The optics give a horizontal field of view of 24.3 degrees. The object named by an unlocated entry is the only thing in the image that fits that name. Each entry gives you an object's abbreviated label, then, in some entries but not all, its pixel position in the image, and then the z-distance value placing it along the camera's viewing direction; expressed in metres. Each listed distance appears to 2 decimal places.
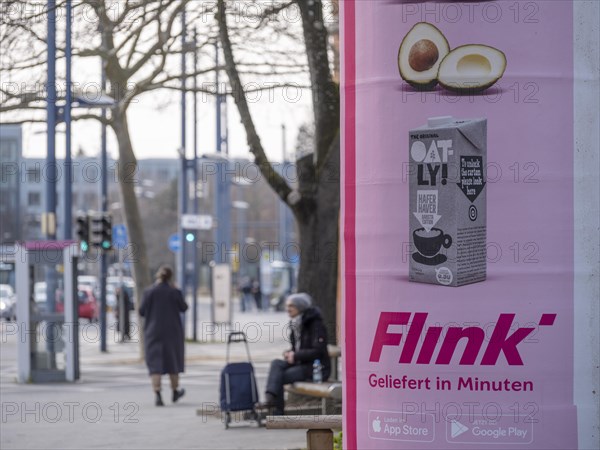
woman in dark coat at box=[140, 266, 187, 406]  16.94
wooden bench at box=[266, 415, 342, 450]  8.27
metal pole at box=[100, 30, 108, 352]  28.21
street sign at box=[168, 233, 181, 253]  40.16
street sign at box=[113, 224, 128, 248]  36.17
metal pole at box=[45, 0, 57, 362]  20.62
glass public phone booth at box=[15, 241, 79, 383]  20.11
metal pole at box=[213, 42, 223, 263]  21.97
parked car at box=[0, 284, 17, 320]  41.99
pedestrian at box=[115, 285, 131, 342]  35.19
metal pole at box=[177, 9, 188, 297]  31.59
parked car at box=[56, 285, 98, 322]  49.92
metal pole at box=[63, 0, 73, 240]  21.42
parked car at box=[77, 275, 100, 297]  56.62
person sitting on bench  13.62
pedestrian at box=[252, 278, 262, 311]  60.12
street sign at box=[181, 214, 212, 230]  32.56
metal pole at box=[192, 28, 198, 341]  32.97
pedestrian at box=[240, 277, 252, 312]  59.09
